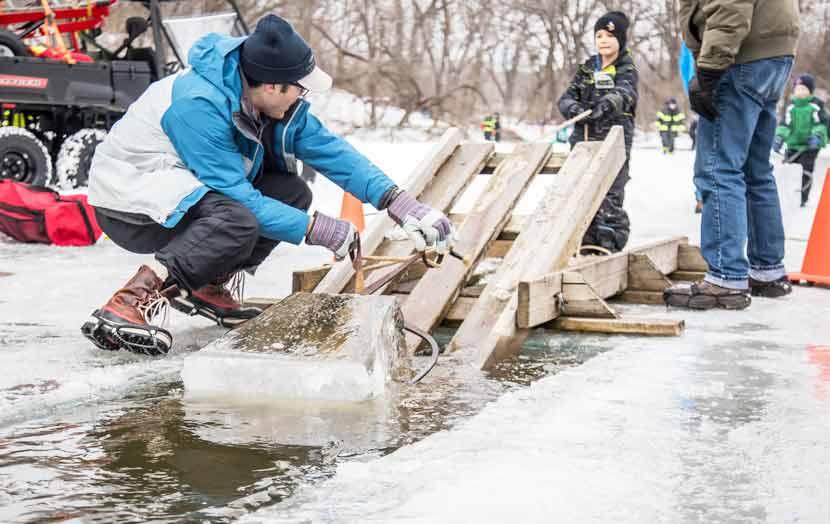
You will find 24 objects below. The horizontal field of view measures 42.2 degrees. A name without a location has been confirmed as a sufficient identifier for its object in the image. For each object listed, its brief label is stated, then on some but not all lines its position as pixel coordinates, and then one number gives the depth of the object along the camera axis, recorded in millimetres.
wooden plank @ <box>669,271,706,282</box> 5363
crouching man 3260
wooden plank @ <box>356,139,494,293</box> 4406
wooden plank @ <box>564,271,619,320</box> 3904
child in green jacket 11984
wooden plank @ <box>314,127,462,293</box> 3947
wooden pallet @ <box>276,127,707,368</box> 3645
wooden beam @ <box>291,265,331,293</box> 4145
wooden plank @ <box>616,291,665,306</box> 4730
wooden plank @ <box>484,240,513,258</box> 4867
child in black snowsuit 5652
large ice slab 2791
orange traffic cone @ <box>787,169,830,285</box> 5289
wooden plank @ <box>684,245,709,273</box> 5383
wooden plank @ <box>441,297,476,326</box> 3994
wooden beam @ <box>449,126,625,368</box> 3518
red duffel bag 6531
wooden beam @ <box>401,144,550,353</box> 3809
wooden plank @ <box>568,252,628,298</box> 4245
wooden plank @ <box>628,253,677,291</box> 4730
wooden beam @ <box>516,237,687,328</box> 3711
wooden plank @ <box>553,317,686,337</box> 3799
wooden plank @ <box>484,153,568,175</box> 4930
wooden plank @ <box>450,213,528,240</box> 4895
